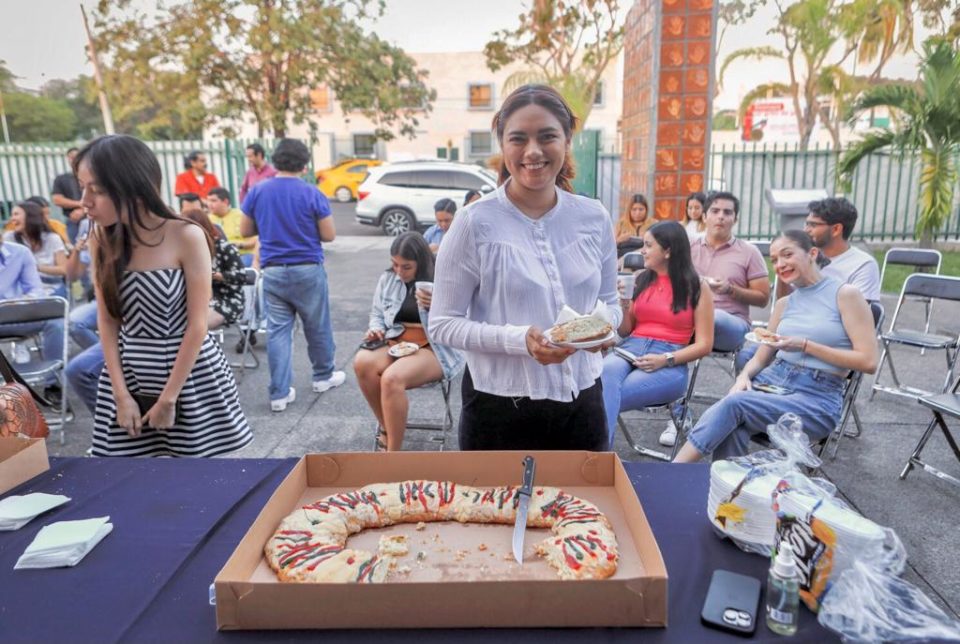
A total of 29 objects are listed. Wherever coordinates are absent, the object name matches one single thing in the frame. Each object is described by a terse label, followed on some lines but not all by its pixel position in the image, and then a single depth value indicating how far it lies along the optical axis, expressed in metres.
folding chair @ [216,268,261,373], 5.82
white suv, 15.90
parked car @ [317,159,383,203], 24.89
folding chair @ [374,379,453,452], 4.12
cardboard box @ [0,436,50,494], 1.74
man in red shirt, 9.11
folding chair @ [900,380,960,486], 3.42
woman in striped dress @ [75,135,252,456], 2.11
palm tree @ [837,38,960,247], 9.24
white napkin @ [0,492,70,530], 1.56
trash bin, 10.73
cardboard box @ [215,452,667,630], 1.12
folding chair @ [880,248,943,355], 6.03
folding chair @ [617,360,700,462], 3.89
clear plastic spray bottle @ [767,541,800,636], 1.14
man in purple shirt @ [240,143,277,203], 8.12
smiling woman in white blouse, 1.74
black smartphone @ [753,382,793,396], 3.21
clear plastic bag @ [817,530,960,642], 1.08
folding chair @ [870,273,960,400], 4.96
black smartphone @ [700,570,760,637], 1.16
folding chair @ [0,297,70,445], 4.29
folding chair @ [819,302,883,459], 3.56
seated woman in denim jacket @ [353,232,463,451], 3.86
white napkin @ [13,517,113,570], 1.39
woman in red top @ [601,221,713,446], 3.71
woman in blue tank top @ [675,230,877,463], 3.08
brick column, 6.96
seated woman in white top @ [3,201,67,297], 6.05
